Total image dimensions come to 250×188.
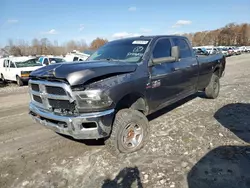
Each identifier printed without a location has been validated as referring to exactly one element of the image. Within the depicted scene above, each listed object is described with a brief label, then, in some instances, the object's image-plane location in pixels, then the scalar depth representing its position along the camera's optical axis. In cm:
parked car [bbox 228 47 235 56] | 4144
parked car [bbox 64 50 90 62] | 1993
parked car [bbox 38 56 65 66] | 1678
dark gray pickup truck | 319
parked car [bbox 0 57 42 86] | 1291
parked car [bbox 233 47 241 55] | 4424
